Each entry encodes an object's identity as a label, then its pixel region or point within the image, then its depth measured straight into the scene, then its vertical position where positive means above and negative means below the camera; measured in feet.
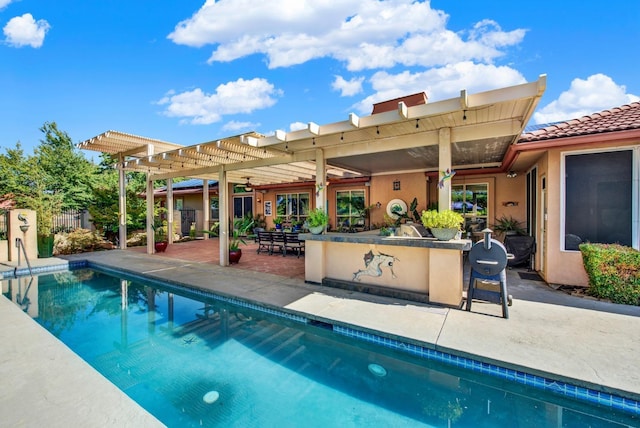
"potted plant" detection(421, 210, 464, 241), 16.72 -0.82
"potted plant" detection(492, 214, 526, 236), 30.19 -1.93
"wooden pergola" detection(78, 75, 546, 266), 15.40 +5.20
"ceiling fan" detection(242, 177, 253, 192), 48.32 +4.50
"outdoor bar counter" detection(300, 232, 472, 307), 17.06 -3.78
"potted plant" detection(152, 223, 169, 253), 39.47 -3.98
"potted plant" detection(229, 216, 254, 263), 30.50 -4.17
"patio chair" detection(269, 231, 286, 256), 36.03 -3.71
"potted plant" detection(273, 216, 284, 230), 50.19 -1.95
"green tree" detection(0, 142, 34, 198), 41.85 +6.46
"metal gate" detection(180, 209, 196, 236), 60.90 -1.73
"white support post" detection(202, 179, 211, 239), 51.75 +1.63
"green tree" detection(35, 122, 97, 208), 57.41 +8.23
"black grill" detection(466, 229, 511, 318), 15.08 -3.29
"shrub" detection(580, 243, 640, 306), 16.72 -3.92
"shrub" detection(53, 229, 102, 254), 40.47 -4.26
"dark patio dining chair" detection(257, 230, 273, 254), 36.86 -3.67
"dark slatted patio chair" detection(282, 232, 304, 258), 34.94 -3.98
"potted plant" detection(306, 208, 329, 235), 22.20 -0.82
